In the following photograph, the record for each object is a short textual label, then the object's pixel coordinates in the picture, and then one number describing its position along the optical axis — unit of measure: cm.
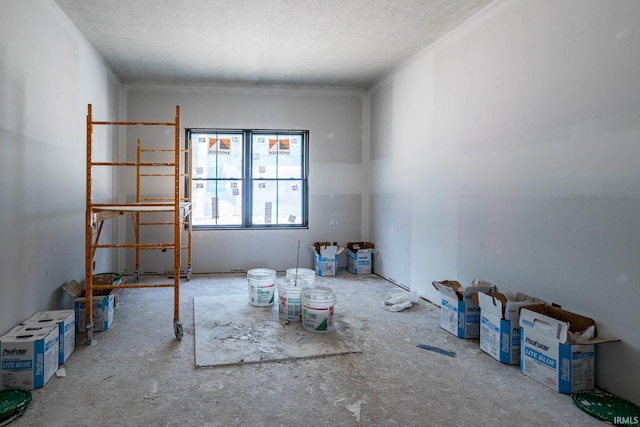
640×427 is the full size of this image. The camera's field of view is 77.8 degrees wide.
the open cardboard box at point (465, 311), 304
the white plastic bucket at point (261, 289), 383
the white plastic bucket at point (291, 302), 339
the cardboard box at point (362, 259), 550
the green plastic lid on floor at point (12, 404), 193
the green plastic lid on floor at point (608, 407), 195
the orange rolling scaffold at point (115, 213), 277
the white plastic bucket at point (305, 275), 437
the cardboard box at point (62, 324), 255
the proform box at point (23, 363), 221
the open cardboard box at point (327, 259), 538
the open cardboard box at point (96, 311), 309
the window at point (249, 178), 549
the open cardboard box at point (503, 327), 256
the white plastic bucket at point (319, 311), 313
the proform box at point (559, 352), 219
